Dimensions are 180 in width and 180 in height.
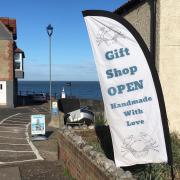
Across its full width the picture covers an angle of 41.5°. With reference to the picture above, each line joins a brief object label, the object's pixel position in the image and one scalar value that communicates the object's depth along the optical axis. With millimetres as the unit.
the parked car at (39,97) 27300
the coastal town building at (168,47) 6750
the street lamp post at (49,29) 14090
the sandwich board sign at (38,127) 10409
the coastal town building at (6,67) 22129
